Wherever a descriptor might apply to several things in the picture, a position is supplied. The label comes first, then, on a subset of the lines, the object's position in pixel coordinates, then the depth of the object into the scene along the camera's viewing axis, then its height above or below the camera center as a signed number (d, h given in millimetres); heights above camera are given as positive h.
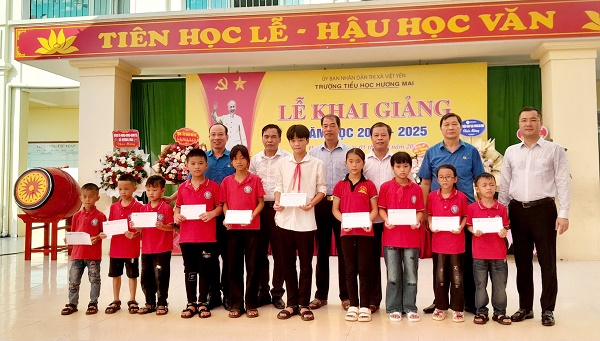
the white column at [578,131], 6074 +569
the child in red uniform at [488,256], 3318 -526
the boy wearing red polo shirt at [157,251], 3643 -535
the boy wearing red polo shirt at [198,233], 3568 -396
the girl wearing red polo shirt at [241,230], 3551 -376
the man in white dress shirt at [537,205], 3277 -184
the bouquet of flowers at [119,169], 6367 +113
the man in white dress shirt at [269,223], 3816 -354
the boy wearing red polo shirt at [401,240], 3385 -428
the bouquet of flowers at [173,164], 6168 +174
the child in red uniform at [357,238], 3408 -421
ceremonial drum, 6172 -188
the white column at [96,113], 6996 +915
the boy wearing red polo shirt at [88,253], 3721 -561
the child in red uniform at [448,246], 3365 -470
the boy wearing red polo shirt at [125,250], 3711 -539
